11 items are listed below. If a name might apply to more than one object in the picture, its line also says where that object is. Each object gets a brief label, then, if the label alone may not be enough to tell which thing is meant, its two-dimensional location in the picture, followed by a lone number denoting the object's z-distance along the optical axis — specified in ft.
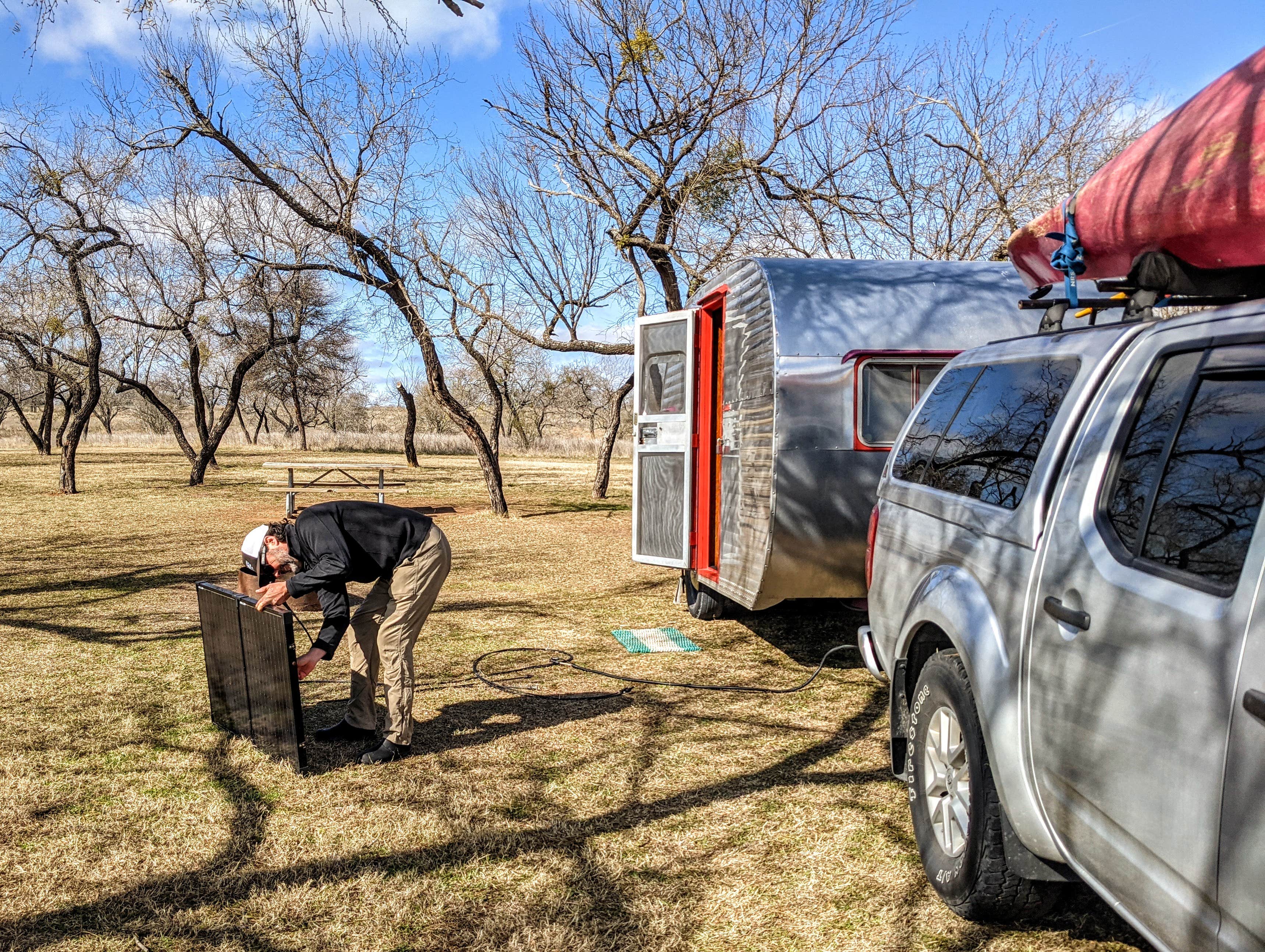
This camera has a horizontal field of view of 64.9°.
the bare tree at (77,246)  59.47
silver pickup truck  6.66
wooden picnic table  56.54
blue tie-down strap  12.28
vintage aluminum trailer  20.76
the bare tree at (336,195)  49.29
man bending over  15.15
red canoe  9.34
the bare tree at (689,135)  46.03
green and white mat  24.76
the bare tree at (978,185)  47.75
